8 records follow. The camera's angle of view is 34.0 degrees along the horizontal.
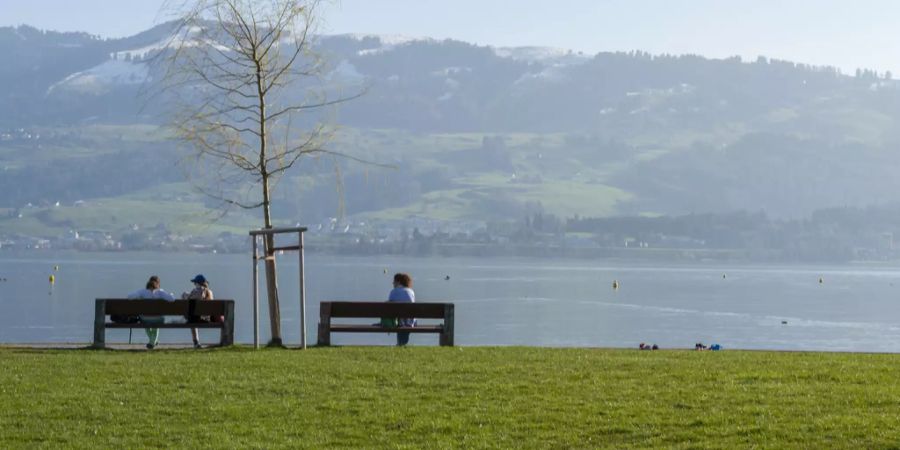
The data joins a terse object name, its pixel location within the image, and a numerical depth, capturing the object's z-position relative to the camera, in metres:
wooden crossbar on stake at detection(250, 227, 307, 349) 23.72
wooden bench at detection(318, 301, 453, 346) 24.69
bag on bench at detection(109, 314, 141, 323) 25.22
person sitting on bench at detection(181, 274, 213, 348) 27.47
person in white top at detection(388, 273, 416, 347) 26.81
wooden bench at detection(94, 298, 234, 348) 24.34
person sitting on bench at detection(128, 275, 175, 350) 25.10
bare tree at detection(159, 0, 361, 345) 25.86
